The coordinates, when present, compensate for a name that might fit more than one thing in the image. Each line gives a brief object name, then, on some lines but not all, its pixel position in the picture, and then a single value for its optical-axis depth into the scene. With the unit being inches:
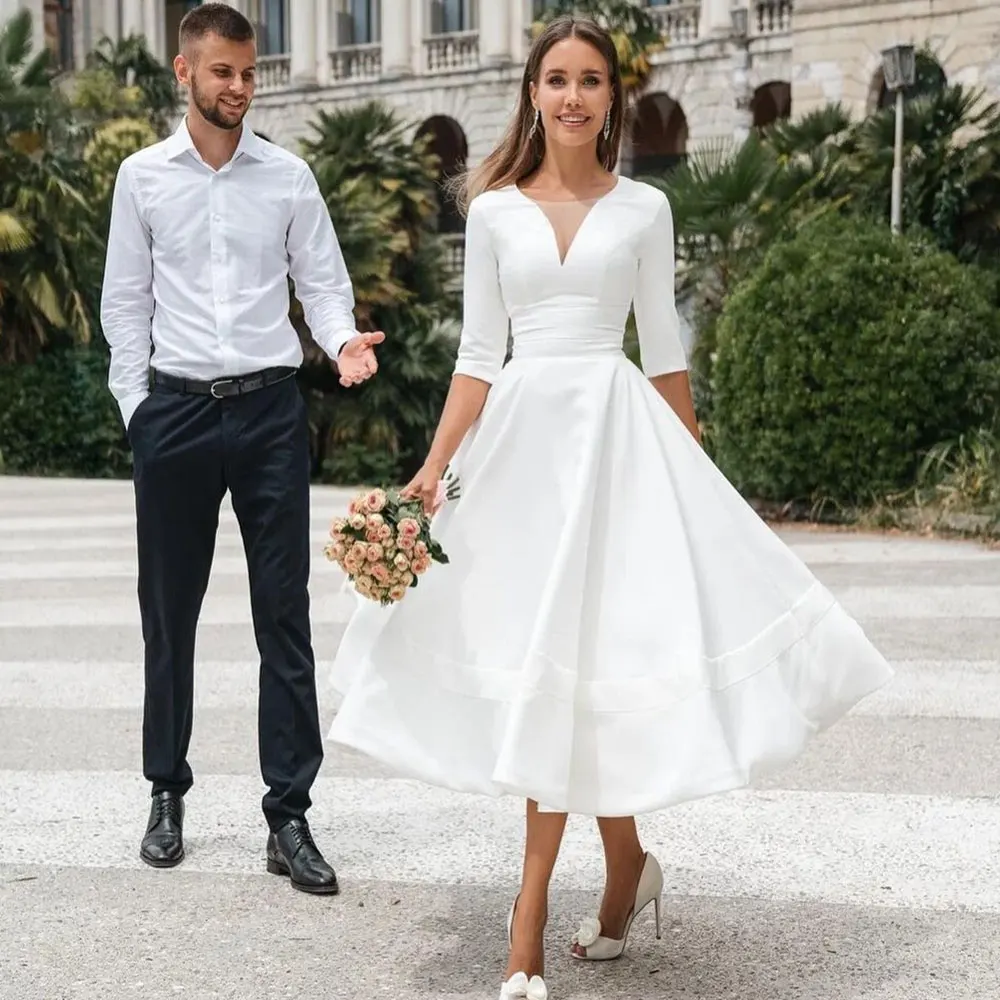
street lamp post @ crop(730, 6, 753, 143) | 1476.4
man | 173.3
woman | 136.1
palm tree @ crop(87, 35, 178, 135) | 1680.6
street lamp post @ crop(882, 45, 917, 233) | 687.1
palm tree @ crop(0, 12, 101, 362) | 983.6
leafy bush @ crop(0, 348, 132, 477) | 996.6
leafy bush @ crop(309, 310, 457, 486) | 1027.9
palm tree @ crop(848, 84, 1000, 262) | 770.2
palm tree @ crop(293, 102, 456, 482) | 1034.1
